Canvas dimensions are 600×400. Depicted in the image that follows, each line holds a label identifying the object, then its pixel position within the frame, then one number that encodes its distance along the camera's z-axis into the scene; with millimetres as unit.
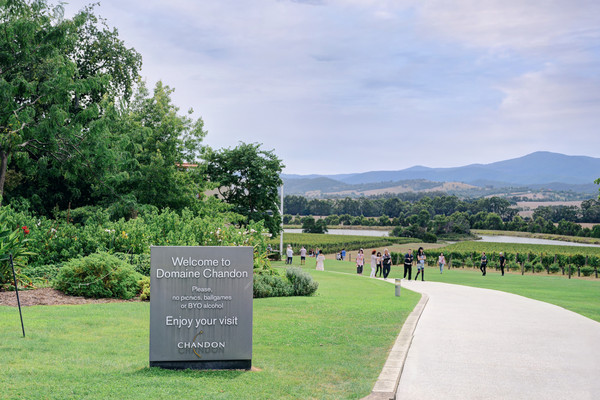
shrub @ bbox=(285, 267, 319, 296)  17766
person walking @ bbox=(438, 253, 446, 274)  40188
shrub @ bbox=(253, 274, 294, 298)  16547
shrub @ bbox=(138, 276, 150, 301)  14133
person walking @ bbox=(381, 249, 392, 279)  32750
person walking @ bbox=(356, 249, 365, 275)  35688
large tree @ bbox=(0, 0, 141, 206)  24344
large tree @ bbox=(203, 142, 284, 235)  52969
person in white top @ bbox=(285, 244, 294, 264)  41397
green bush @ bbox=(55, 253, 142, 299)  13984
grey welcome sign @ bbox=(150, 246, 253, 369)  7703
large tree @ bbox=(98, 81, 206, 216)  28891
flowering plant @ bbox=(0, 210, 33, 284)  13746
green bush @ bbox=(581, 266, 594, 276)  47375
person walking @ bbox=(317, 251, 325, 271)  38219
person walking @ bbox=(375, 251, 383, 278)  33938
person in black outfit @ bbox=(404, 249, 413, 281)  29783
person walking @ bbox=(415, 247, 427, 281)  30016
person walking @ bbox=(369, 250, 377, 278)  33188
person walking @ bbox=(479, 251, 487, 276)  38400
